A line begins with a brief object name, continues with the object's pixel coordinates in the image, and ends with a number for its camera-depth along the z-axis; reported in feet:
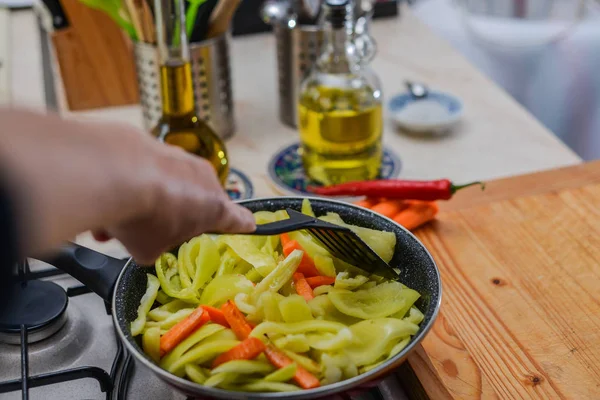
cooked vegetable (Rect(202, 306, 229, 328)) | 2.55
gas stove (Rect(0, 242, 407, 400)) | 2.58
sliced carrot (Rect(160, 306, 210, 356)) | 2.43
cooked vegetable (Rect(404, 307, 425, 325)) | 2.49
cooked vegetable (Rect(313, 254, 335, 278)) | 2.78
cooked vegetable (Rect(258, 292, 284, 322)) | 2.46
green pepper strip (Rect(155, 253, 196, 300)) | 2.67
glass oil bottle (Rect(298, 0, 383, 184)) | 3.94
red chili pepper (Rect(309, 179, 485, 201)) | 3.56
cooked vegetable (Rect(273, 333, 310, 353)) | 2.34
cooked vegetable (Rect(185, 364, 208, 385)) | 2.27
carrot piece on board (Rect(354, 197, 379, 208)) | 3.67
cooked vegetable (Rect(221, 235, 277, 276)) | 2.75
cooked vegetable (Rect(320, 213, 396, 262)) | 2.77
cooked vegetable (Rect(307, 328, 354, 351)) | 2.32
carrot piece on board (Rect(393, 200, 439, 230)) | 3.50
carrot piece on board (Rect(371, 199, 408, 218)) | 3.57
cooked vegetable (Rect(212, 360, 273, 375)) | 2.24
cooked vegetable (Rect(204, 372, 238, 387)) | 2.23
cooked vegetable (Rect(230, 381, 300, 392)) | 2.19
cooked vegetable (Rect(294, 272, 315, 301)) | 2.65
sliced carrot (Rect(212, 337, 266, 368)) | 2.29
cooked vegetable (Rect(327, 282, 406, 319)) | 2.53
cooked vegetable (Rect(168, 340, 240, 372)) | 2.33
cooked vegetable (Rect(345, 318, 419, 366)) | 2.35
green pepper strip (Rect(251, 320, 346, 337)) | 2.38
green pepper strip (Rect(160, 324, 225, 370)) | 2.38
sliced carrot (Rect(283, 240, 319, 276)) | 2.80
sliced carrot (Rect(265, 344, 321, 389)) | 2.22
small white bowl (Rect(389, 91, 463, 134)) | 4.66
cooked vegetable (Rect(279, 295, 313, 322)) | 2.42
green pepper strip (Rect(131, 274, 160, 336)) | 2.45
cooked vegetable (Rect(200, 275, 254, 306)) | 2.63
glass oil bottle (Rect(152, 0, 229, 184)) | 3.49
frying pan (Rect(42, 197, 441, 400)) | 2.15
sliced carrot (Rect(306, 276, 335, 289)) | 2.74
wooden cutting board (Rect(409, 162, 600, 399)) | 2.65
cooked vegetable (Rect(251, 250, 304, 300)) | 2.60
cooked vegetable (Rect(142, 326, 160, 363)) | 2.40
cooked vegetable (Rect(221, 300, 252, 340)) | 2.45
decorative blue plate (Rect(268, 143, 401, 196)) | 4.15
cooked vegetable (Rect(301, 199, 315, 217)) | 2.97
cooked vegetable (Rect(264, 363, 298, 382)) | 2.23
